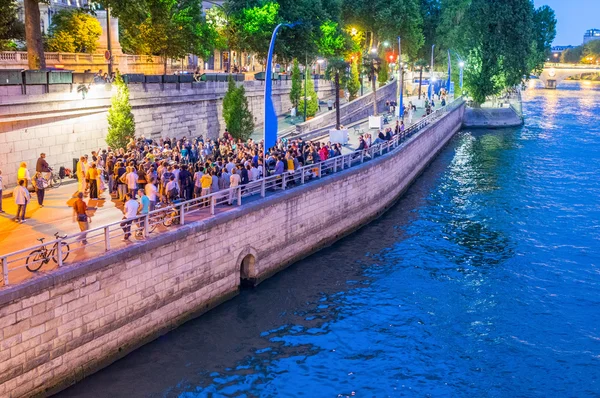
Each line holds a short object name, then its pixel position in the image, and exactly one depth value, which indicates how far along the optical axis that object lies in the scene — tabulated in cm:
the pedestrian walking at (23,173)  2193
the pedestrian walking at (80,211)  1766
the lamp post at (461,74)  8519
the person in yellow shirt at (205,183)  2195
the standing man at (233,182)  2186
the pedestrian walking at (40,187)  2231
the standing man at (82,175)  2389
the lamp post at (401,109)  5584
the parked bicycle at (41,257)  1502
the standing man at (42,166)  2385
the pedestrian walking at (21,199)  1978
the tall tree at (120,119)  3009
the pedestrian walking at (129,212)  1773
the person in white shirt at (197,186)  2253
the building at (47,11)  6245
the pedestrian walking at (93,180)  2328
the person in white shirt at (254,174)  2438
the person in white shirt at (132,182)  2141
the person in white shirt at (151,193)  1986
